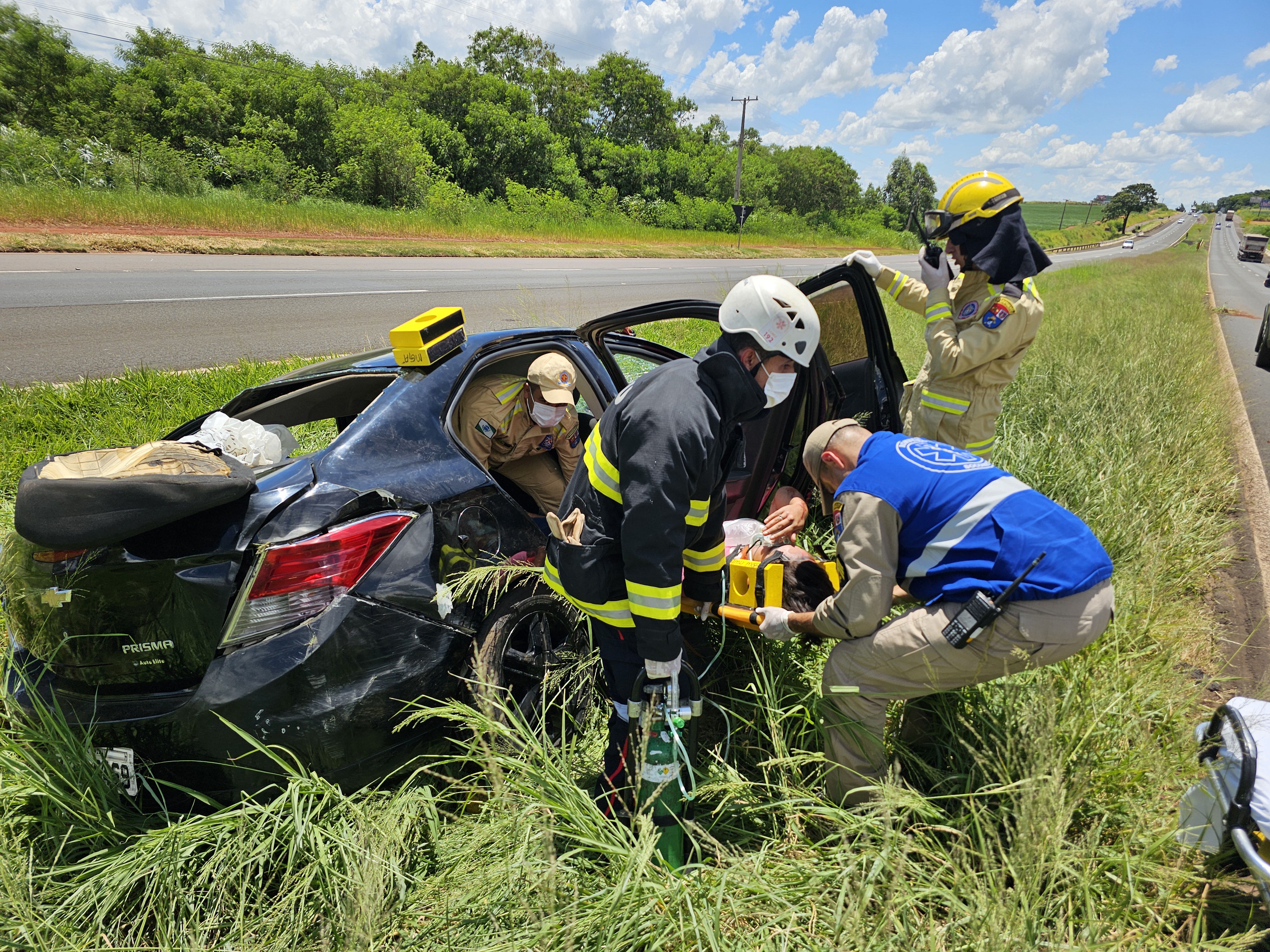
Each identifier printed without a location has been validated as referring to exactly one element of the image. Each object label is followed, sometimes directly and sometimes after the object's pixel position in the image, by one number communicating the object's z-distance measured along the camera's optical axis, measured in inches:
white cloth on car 96.7
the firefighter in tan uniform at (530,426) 123.6
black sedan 71.2
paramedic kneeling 79.2
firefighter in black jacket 71.6
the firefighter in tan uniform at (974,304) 128.1
